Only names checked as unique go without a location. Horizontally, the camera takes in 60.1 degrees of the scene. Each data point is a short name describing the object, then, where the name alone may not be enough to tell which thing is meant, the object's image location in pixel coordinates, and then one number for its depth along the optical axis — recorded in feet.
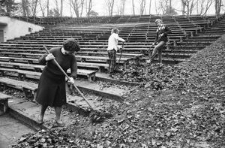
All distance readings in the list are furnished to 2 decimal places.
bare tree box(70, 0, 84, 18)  130.31
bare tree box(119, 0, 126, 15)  148.88
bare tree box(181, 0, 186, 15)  109.50
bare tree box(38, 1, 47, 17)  124.69
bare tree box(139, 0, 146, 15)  132.95
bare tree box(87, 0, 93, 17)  131.68
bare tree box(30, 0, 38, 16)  112.16
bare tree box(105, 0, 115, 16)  138.45
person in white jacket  24.43
